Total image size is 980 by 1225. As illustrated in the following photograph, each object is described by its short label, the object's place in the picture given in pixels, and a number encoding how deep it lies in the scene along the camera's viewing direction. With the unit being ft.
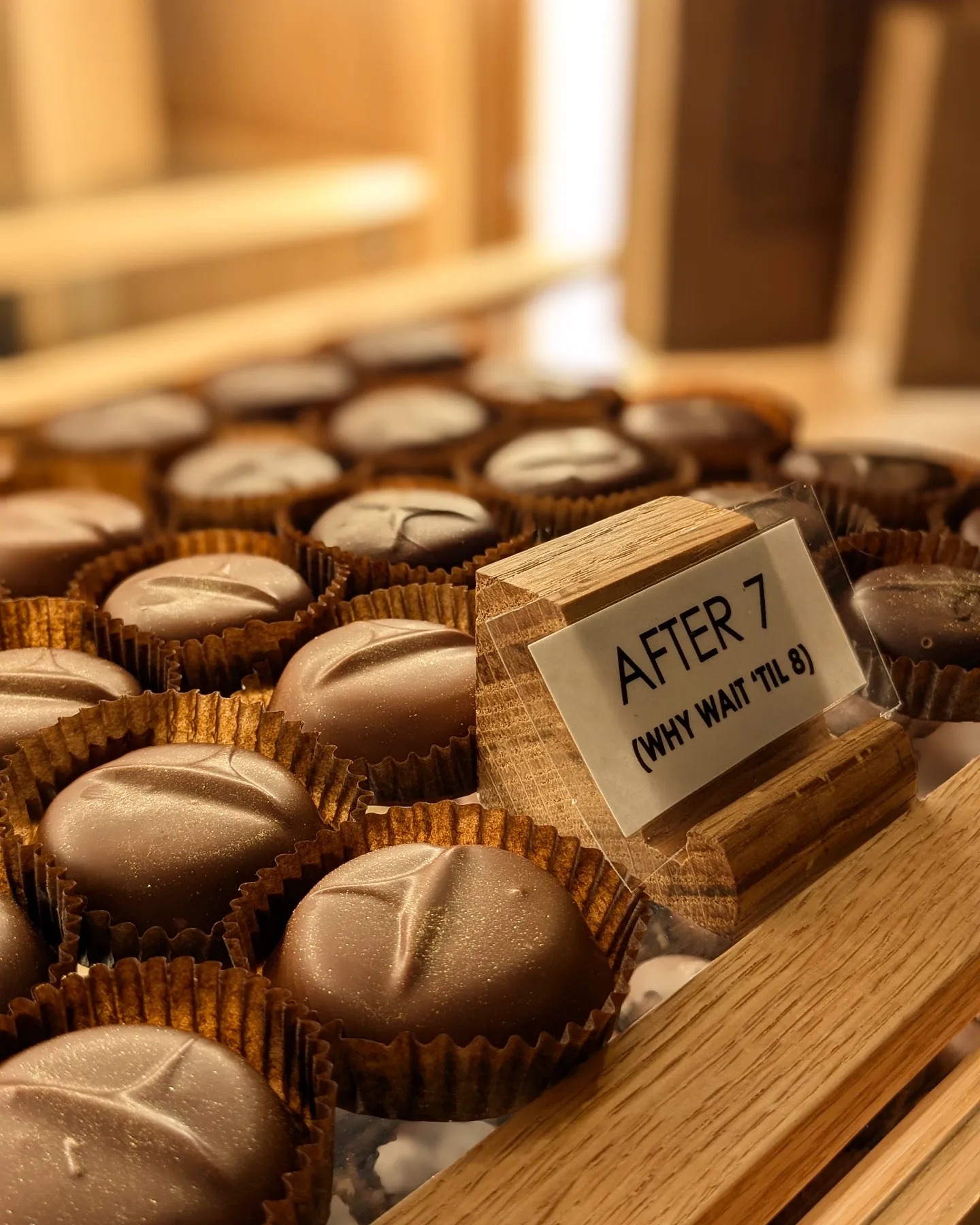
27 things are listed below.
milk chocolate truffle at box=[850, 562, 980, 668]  0.62
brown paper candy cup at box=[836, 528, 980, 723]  0.61
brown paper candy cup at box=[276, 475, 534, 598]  0.70
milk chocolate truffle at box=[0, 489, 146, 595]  0.71
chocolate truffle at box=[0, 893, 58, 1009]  0.44
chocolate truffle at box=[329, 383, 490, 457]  0.91
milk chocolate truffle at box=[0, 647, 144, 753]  0.56
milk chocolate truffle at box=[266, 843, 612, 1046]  0.44
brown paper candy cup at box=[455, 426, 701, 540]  0.79
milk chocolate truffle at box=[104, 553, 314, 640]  0.65
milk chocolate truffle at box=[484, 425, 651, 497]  0.81
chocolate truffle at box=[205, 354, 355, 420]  1.01
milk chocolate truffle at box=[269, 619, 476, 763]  0.57
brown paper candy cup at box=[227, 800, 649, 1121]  0.43
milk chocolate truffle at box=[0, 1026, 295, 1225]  0.37
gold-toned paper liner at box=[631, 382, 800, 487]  0.91
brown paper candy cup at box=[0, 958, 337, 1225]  0.42
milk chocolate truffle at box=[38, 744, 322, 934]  0.48
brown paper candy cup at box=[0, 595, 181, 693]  0.64
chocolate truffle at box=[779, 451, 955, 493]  0.81
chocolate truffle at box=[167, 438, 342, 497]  0.82
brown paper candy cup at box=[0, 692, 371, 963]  0.55
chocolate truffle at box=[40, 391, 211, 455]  0.93
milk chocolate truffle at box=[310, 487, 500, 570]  0.71
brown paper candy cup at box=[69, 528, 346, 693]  0.64
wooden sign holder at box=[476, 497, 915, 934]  0.48
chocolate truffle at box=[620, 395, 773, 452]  0.92
